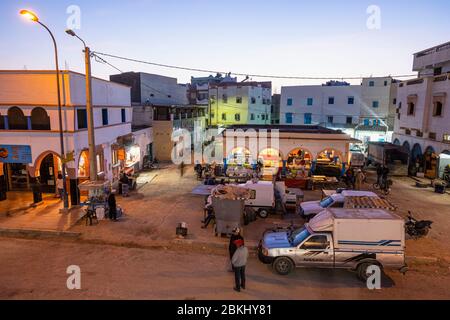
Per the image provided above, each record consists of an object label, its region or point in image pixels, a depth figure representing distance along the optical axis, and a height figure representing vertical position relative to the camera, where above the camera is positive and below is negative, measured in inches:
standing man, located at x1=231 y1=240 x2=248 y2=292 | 357.7 -158.0
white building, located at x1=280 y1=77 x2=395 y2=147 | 1759.4 +55.6
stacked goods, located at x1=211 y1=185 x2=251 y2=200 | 523.5 -124.5
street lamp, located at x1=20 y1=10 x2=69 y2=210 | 529.3 -19.2
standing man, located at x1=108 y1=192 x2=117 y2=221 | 599.2 -166.9
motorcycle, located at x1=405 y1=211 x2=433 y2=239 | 531.5 -180.8
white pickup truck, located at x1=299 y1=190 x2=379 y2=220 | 581.6 -154.5
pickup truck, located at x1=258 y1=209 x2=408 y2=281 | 395.2 -157.1
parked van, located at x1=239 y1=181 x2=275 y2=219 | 624.4 -153.7
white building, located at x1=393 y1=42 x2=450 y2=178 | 1016.9 +16.4
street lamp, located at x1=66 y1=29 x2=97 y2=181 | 587.2 -3.6
